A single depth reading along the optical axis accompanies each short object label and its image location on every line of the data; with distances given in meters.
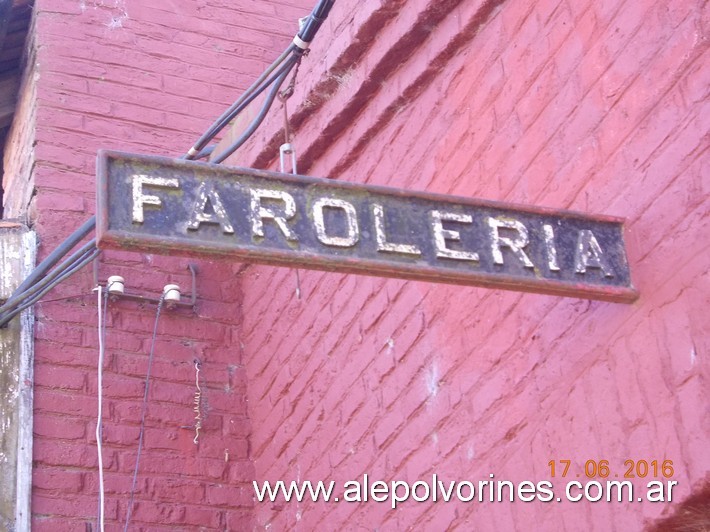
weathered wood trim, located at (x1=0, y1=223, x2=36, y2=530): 4.14
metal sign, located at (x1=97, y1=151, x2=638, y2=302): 2.61
